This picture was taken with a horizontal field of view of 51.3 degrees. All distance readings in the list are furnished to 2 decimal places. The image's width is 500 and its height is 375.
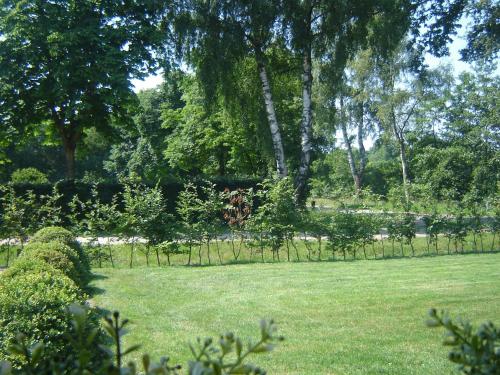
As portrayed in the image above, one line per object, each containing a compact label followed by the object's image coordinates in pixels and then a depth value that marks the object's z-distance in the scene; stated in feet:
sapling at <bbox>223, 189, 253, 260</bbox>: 50.88
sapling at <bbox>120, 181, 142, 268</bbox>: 47.88
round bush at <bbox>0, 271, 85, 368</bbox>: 14.37
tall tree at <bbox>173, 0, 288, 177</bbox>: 63.72
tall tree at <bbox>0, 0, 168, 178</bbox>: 69.46
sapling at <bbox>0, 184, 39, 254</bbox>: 47.62
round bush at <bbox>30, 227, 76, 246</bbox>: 37.68
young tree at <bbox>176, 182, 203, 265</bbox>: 48.91
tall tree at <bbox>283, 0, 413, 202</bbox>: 63.72
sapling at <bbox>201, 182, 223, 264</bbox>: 49.34
